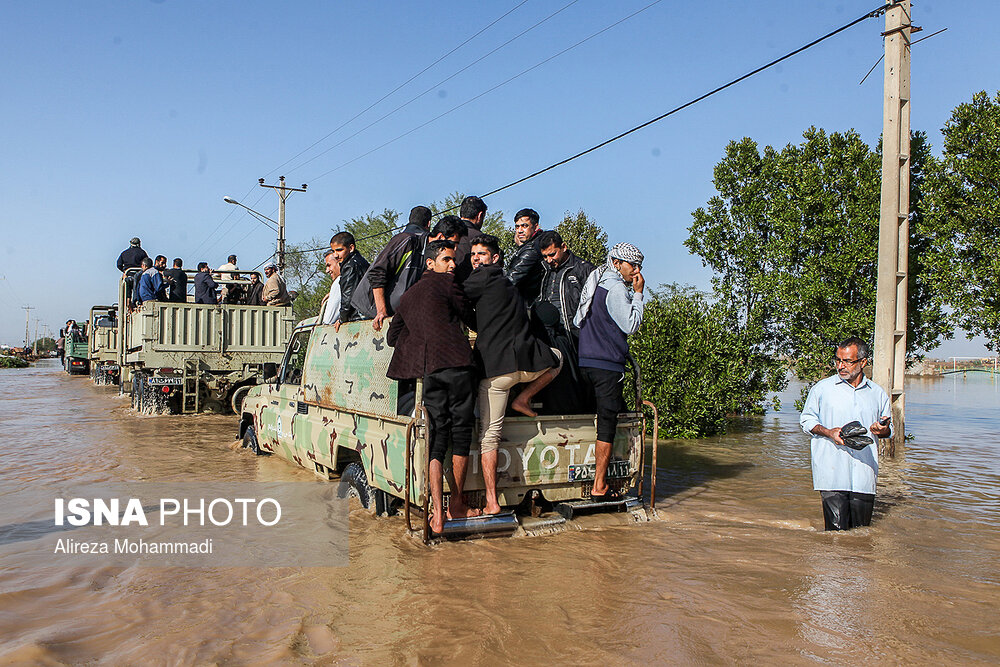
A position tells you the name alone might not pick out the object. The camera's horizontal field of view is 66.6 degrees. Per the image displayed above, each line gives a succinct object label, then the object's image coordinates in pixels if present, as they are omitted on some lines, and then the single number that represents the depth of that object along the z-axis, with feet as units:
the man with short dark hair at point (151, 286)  50.57
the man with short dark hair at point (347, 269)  23.99
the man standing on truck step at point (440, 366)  17.30
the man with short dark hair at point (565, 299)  20.76
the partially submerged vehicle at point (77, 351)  110.01
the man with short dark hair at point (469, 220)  22.04
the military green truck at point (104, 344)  67.36
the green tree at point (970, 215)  38.40
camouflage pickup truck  17.92
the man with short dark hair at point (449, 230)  19.52
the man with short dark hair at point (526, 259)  21.40
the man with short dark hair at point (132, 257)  56.39
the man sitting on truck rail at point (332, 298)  24.39
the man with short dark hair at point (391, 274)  20.86
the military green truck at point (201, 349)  45.96
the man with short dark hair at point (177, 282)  52.44
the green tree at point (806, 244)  42.86
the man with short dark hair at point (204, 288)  51.88
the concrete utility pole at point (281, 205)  109.40
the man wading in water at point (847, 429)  18.69
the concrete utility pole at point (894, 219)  34.04
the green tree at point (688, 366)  42.96
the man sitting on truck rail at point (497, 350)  17.92
